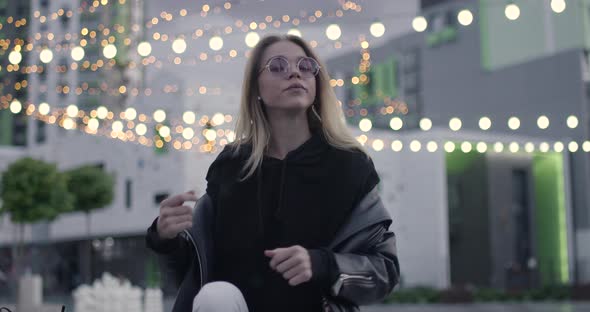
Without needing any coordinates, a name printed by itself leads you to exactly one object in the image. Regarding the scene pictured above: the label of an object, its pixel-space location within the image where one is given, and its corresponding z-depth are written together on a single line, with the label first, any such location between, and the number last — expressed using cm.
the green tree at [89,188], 2381
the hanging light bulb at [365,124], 983
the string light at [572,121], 1088
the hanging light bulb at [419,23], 758
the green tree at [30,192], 2077
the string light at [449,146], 1096
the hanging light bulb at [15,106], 819
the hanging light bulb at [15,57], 740
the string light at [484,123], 1064
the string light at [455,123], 1088
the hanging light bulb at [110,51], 742
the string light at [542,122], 1116
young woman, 183
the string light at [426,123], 1073
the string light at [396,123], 1042
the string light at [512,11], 701
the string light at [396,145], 997
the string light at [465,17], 729
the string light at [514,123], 1082
